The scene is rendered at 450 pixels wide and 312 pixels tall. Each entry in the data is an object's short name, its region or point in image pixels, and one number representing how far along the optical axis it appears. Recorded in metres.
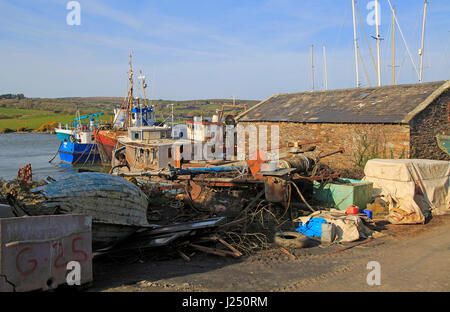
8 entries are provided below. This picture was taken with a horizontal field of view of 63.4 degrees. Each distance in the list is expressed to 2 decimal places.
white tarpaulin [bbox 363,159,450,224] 11.05
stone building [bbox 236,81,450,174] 15.12
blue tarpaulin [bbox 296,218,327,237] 9.73
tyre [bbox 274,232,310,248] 8.84
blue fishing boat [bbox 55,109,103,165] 36.47
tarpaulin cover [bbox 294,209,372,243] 9.38
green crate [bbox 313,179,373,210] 11.54
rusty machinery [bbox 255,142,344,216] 10.58
